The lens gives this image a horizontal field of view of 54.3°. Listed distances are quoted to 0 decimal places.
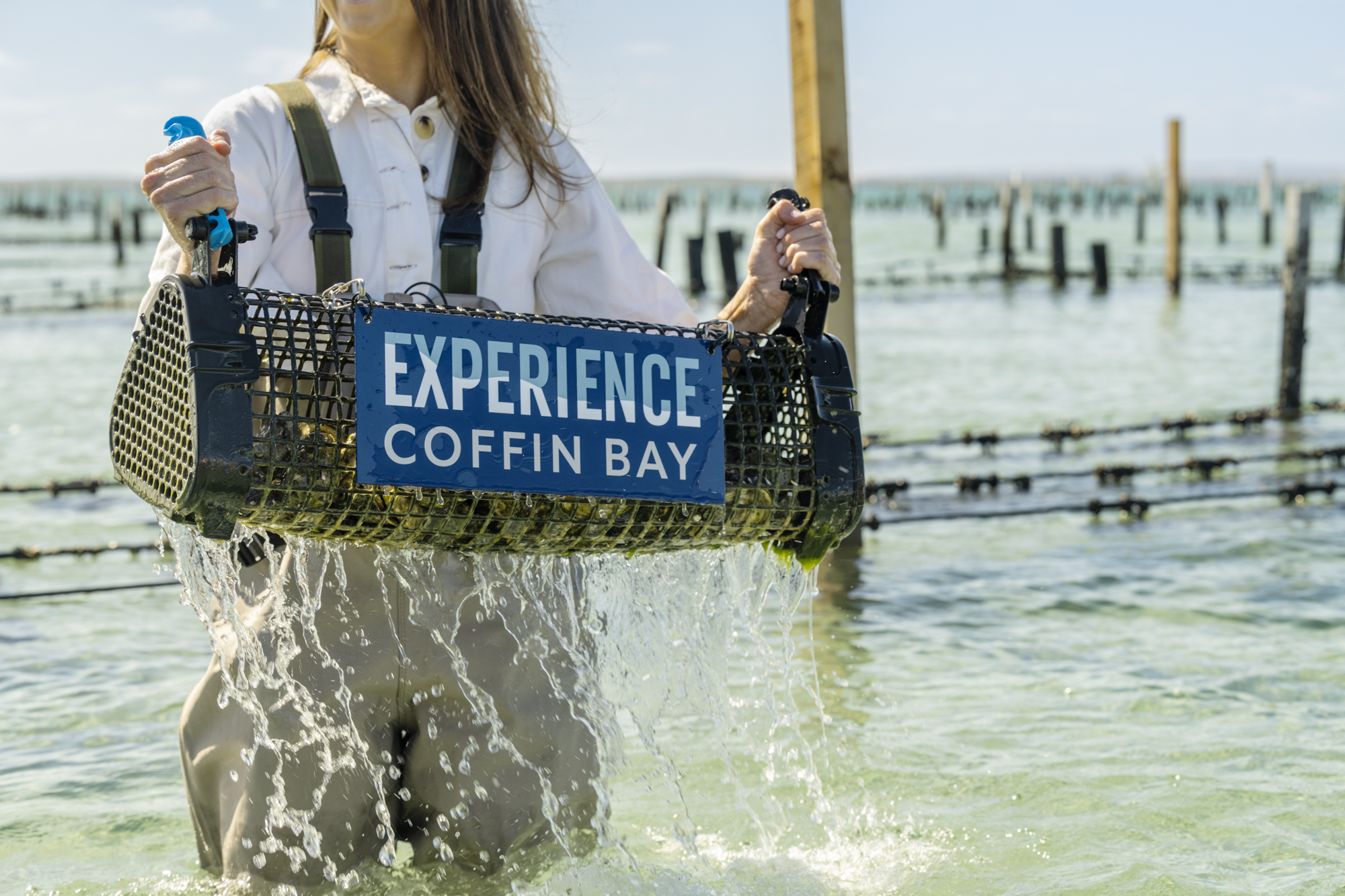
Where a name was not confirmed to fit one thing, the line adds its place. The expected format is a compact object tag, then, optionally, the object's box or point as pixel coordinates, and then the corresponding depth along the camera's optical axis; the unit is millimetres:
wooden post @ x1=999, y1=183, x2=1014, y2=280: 29562
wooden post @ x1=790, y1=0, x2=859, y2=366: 5676
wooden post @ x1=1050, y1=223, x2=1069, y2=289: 26938
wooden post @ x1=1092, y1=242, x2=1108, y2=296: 25578
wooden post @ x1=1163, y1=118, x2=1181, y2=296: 23609
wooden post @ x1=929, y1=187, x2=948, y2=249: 45312
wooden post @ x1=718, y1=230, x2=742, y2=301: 23422
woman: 2287
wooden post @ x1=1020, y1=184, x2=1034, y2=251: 34194
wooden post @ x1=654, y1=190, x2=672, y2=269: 26281
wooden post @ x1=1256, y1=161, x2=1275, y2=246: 39031
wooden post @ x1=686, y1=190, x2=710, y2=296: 24719
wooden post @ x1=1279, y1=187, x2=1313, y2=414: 11938
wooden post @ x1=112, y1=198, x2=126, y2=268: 34812
